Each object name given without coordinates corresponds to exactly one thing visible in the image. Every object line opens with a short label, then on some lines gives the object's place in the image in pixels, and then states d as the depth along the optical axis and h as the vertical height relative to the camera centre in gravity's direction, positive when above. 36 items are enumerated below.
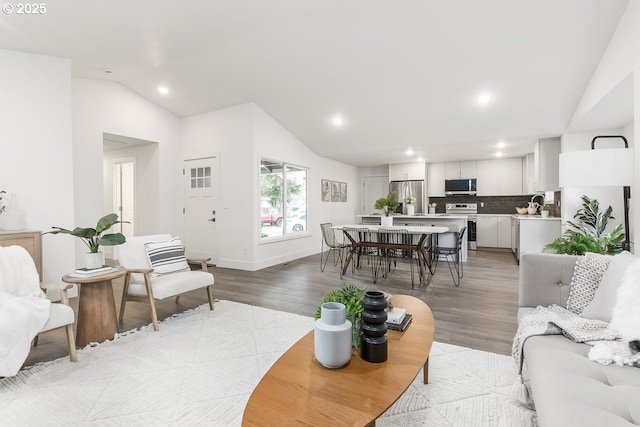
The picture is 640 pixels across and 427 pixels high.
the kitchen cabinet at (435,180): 8.41 +0.73
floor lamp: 2.37 +0.30
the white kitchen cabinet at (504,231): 7.42 -0.57
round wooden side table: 2.56 -0.84
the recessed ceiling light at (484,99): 4.59 +1.59
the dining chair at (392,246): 4.44 -0.59
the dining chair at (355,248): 4.93 -0.67
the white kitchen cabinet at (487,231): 7.60 -0.59
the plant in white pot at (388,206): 4.93 +0.02
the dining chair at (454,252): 4.60 -0.67
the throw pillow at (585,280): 1.89 -0.44
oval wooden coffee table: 1.07 -0.70
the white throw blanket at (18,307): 1.90 -0.64
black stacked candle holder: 1.43 -0.56
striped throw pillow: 3.20 -0.50
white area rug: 1.67 -1.09
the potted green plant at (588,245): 2.65 -0.33
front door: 5.90 +0.02
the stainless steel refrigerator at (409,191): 8.25 +0.43
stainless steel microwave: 8.03 +0.54
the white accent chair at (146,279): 2.86 -0.69
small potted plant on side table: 2.64 -0.26
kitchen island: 6.02 -0.30
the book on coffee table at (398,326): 1.77 -0.67
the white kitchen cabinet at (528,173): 7.05 +0.77
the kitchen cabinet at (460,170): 8.06 +0.96
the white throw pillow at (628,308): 1.47 -0.49
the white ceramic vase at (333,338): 1.35 -0.56
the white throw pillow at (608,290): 1.68 -0.45
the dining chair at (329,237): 5.23 -0.50
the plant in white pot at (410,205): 6.05 +0.03
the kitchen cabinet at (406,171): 8.20 +0.95
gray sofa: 1.03 -0.67
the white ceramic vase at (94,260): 2.70 -0.44
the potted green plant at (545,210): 5.94 -0.06
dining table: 4.38 -0.53
